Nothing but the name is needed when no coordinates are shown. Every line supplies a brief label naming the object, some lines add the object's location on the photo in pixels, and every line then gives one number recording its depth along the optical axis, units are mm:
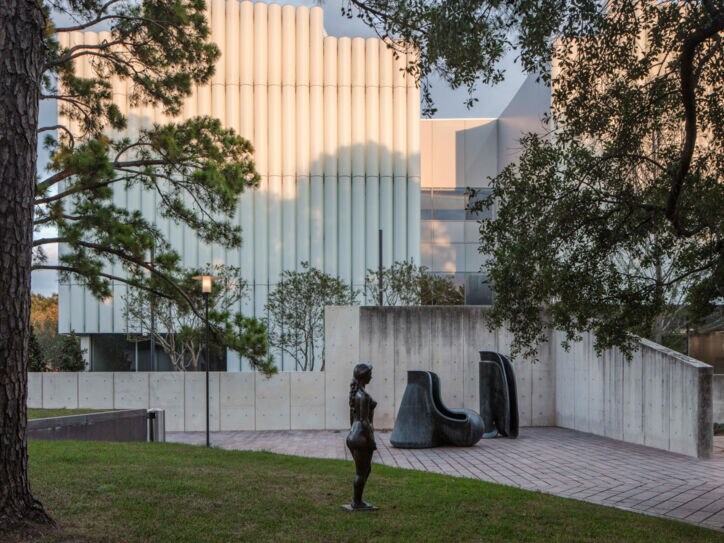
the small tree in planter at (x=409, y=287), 25609
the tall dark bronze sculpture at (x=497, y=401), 17250
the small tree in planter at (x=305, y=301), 24656
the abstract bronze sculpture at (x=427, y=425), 15461
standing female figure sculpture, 7434
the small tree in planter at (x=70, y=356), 27750
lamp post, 14586
